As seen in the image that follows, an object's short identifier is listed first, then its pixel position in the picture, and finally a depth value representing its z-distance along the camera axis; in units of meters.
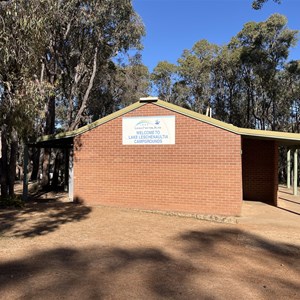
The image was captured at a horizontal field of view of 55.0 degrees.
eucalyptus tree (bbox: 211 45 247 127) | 25.59
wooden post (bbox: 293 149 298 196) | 14.09
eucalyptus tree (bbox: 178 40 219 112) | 27.54
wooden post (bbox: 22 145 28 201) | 11.57
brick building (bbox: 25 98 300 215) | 9.21
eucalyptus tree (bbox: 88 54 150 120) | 25.22
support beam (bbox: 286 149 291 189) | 15.80
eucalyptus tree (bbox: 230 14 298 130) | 21.79
